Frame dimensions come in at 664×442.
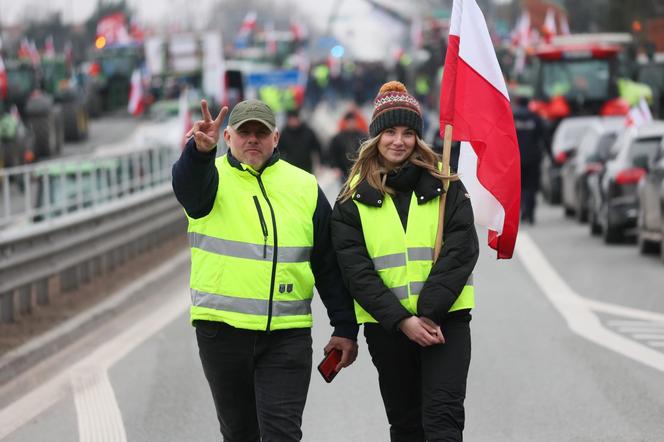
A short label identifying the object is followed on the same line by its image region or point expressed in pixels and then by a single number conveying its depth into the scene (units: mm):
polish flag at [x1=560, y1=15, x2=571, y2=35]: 71550
